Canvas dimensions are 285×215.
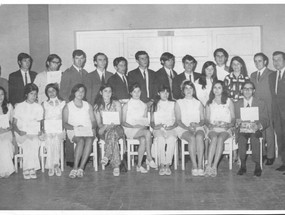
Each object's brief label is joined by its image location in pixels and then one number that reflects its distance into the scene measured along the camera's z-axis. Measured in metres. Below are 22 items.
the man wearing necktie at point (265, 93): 5.49
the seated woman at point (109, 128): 5.17
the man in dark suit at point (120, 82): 5.70
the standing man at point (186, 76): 5.71
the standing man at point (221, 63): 5.81
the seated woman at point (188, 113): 5.30
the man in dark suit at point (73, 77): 5.73
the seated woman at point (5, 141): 5.09
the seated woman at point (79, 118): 5.18
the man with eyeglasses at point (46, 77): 5.77
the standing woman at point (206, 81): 5.63
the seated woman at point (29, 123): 5.15
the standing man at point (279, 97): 5.34
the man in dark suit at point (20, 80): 5.80
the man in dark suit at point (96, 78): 5.83
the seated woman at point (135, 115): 5.33
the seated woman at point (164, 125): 5.15
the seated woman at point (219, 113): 5.20
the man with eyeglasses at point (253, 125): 5.06
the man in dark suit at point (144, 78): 5.78
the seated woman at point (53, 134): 5.19
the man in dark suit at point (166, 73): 5.86
